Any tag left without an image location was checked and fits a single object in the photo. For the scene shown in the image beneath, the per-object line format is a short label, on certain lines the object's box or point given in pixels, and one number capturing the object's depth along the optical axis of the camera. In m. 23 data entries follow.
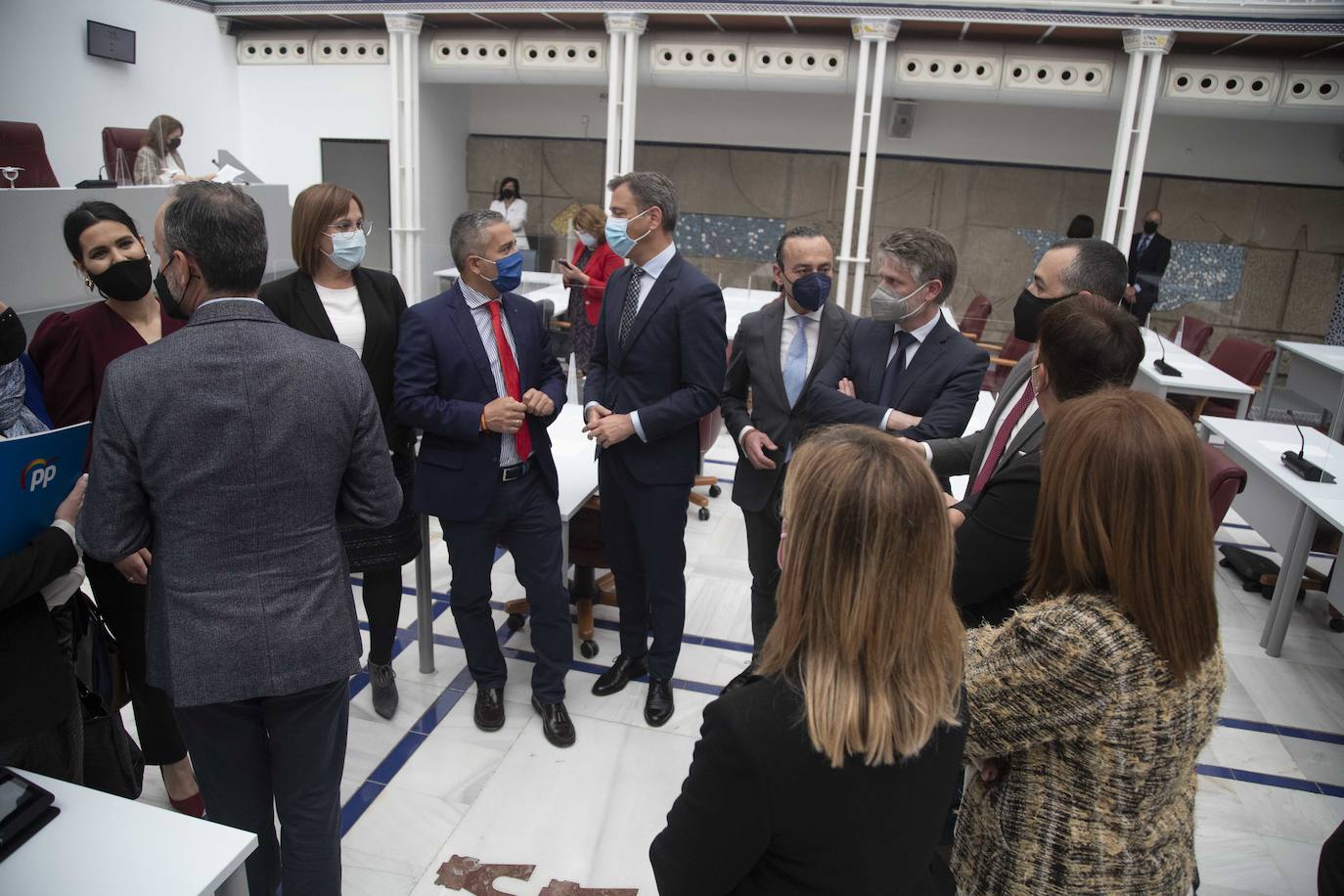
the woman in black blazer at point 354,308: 2.79
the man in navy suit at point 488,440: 2.85
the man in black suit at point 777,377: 3.08
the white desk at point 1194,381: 5.96
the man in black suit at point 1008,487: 1.87
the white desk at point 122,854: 1.43
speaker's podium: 5.18
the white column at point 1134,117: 8.10
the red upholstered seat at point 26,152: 6.43
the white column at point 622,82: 8.86
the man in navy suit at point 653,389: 2.97
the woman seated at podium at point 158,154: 7.39
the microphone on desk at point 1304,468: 4.08
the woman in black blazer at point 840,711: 1.16
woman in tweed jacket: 1.38
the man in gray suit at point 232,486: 1.70
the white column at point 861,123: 8.41
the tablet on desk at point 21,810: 1.48
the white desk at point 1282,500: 3.94
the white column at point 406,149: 9.79
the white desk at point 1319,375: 6.83
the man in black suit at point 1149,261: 9.07
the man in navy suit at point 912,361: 2.86
